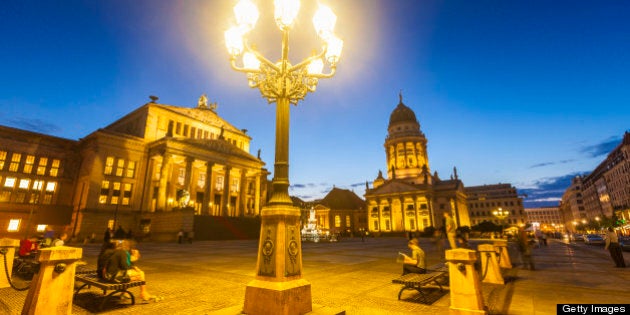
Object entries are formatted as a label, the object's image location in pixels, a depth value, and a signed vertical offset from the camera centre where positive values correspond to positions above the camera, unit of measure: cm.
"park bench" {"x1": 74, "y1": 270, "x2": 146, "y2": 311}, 532 -114
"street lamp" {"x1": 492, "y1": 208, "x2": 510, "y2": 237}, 2742 +109
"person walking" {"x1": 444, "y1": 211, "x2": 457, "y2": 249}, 1080 -4
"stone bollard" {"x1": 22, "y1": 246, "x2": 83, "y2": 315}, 435 -93
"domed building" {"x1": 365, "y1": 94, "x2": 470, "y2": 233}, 6938 +814
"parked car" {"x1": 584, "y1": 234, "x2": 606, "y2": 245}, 2973 -158
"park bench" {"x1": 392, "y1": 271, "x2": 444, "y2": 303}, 601 -122
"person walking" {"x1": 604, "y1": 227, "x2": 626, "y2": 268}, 1154 -96
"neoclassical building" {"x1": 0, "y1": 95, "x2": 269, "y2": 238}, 3169 +659
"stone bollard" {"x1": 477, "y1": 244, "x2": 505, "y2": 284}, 855 -120
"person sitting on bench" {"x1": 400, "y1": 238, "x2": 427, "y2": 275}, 732 -96
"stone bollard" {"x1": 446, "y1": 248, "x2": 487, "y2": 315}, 500 -107
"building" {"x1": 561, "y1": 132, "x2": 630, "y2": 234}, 6275 +978
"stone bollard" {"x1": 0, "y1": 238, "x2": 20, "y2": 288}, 746 -80
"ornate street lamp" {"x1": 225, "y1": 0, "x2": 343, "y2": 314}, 457 +163
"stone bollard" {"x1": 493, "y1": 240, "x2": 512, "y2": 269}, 1125 -140
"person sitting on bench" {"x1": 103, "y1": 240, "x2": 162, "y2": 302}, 583 -85
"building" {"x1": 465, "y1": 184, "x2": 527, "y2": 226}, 10856 +882
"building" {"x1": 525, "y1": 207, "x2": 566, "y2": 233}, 17152 +563
